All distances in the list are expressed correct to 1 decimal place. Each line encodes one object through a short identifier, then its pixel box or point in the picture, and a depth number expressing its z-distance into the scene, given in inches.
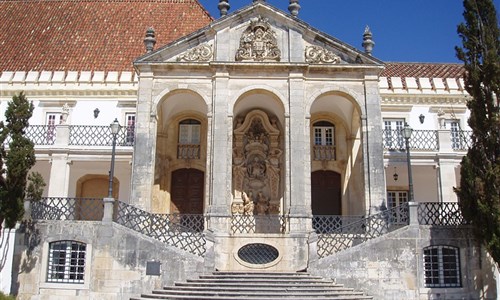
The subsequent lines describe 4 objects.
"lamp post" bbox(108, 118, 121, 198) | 662.6
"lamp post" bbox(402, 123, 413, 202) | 649.4
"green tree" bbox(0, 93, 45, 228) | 582.6
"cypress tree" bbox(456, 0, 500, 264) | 570.9
